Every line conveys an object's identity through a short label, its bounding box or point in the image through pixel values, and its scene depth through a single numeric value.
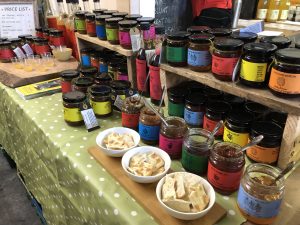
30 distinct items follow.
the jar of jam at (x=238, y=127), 0.80
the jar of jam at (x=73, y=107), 1.01
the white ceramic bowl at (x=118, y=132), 0.82
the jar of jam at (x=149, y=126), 0.90
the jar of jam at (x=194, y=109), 0.94
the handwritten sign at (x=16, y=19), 1.88
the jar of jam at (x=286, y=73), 0.65
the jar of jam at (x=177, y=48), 0.89
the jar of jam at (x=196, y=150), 0.75
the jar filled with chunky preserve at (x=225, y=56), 0.75
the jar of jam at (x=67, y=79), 1.26
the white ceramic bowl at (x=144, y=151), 0.71
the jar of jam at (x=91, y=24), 1.36
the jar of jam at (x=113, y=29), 1.21
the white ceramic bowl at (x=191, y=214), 0.60
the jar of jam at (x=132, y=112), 0.98
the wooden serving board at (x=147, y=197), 0.63
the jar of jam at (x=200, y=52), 0.83
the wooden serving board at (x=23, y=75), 1.44
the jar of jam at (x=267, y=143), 0.75
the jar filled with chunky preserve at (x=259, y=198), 0.60
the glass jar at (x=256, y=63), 0.70
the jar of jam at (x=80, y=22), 1.44
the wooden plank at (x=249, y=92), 0.68
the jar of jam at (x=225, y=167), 0.68
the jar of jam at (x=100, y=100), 1.07
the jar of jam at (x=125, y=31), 1.13
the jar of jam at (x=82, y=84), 1.17
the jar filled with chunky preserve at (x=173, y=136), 0.83
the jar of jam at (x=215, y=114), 0.87
